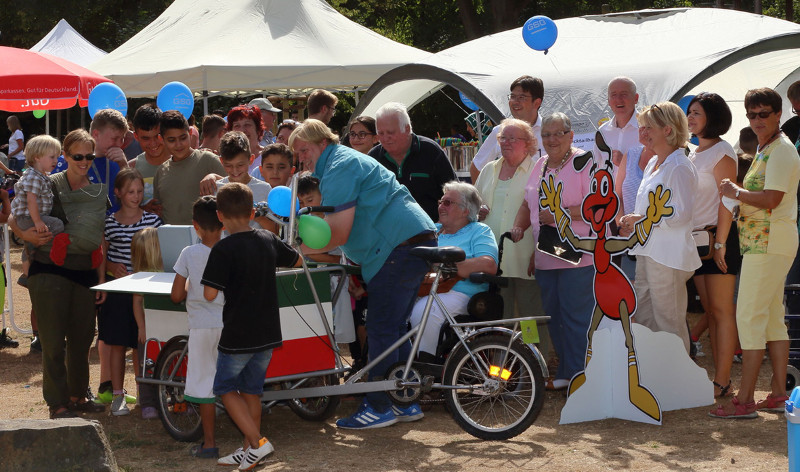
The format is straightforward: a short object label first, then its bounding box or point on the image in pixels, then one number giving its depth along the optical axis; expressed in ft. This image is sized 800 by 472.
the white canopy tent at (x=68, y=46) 64.39
